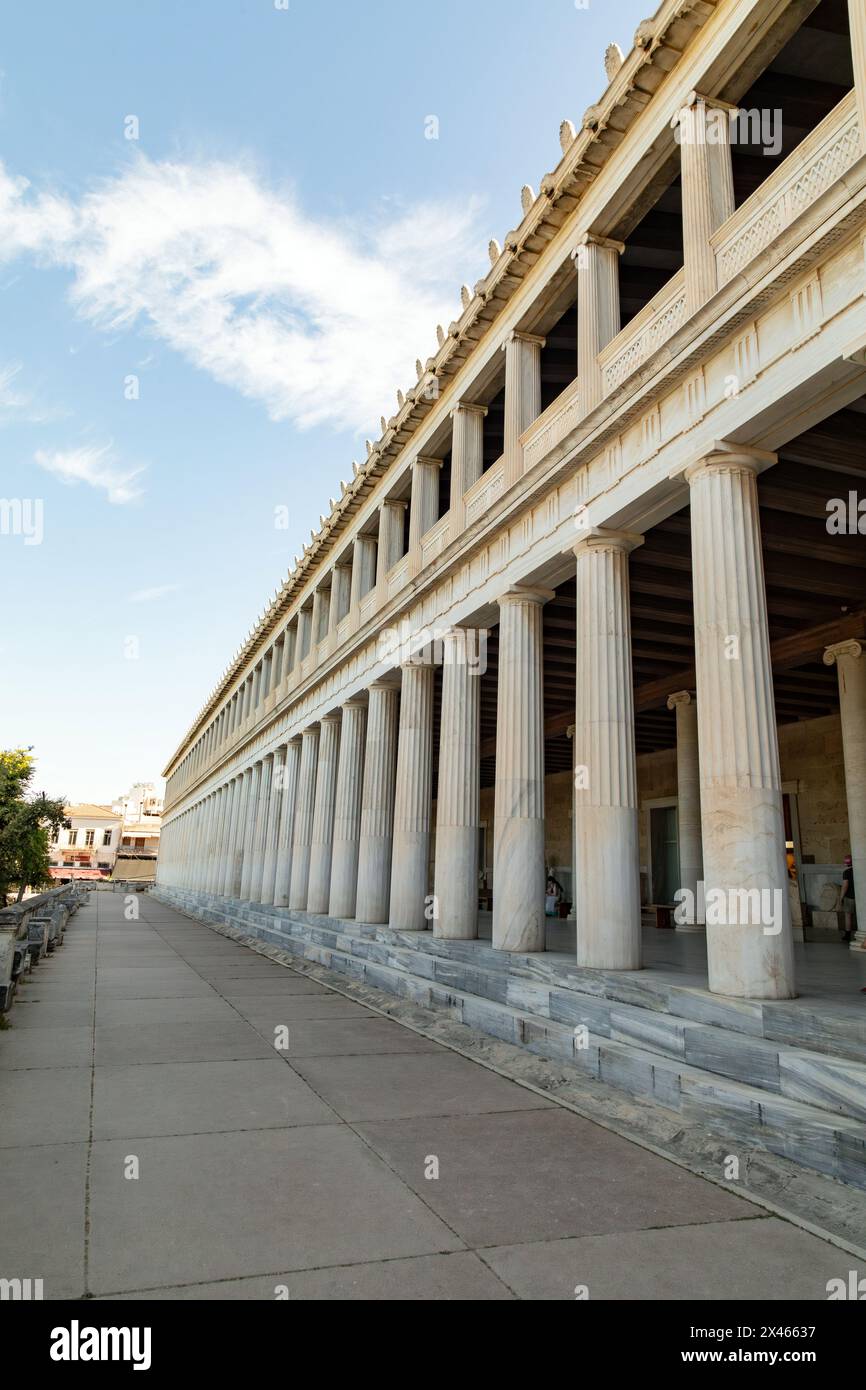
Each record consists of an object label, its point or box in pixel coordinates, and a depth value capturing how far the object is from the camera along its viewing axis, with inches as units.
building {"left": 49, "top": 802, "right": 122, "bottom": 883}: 4835.1
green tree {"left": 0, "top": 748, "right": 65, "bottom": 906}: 1317.7
